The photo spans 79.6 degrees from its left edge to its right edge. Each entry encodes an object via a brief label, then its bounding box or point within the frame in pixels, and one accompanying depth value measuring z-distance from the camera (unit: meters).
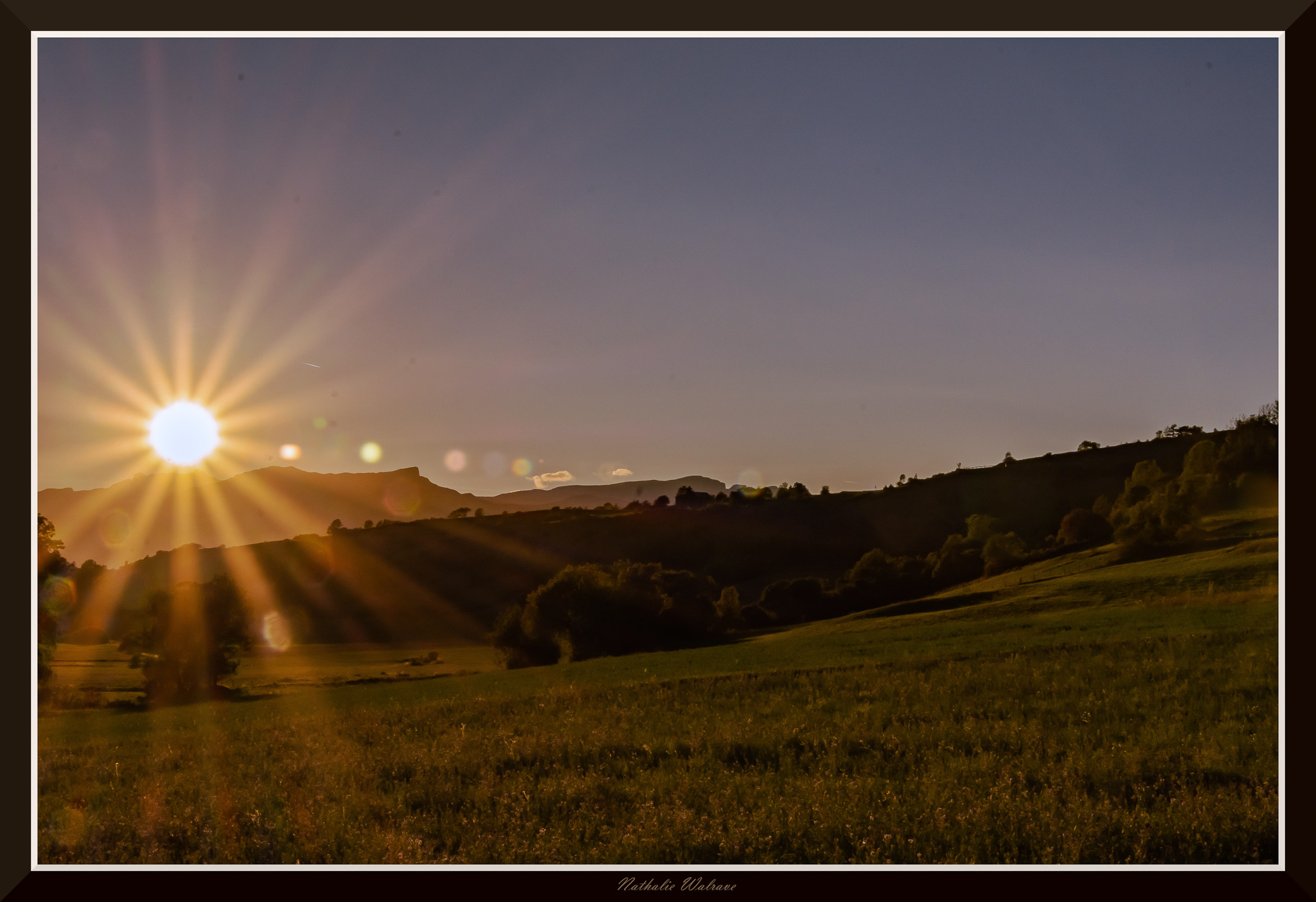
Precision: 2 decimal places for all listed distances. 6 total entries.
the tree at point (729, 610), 80.81
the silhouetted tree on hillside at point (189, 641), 53.44
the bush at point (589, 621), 72.81
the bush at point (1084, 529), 88.69
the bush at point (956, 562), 91.25
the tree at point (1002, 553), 86.25
